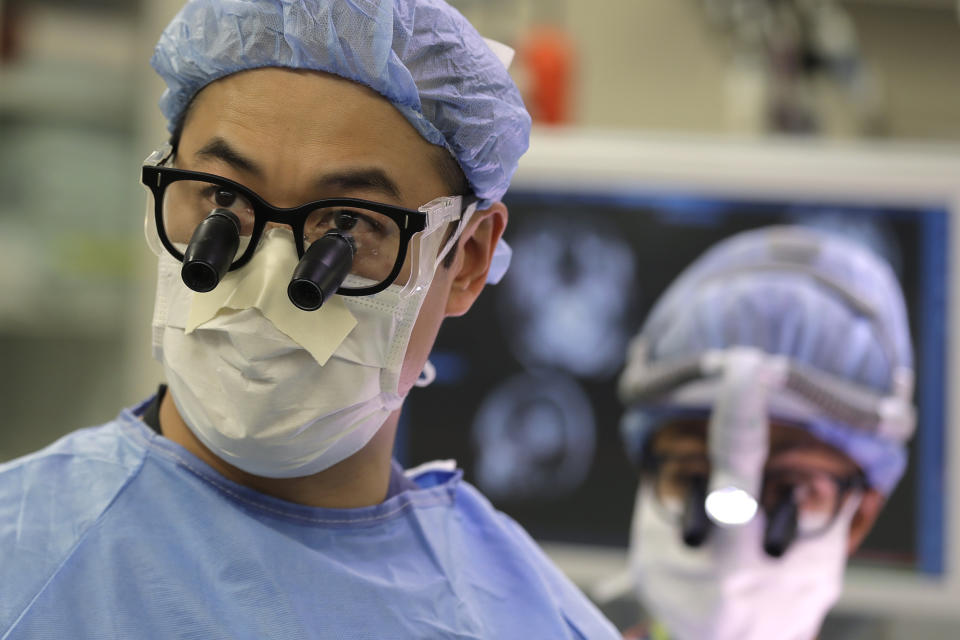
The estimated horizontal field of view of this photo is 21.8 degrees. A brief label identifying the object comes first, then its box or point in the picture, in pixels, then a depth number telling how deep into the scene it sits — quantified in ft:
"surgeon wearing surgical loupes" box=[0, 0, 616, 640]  4.01
